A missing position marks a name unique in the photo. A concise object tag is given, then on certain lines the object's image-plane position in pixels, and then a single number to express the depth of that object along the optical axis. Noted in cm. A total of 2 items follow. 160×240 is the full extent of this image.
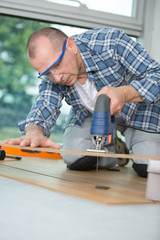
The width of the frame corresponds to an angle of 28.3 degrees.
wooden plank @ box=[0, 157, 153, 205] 138
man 198
